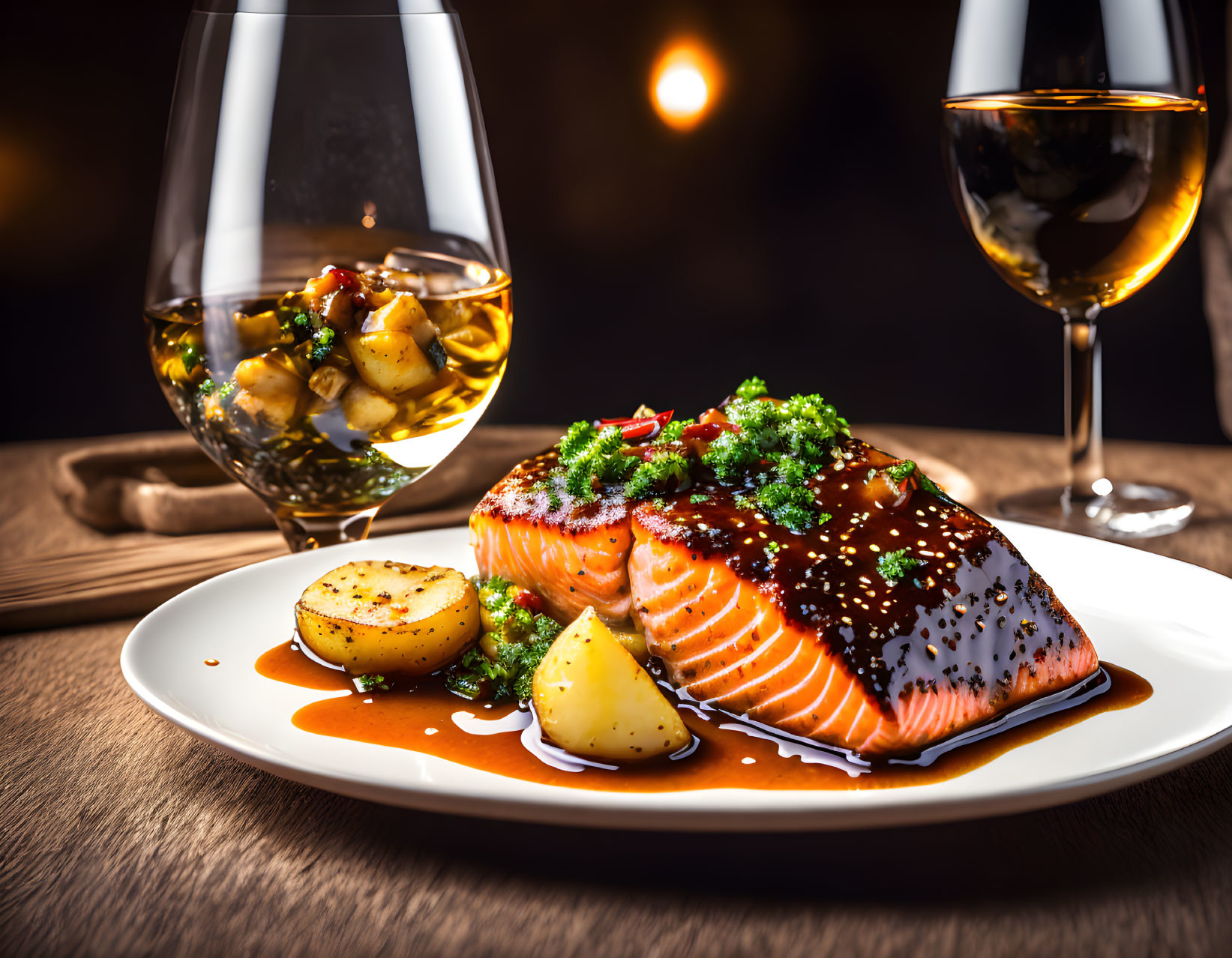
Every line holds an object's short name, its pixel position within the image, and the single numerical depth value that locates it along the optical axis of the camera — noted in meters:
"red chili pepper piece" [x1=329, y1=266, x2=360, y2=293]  0.64
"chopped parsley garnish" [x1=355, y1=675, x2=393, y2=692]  0.60
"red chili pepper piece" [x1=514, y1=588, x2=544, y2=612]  0.64
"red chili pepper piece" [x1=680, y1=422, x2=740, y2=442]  0.64
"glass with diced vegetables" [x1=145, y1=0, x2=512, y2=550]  0.64
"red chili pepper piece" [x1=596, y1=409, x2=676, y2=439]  0.66
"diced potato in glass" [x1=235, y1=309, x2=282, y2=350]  0.64
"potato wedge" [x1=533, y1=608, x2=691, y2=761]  0.56
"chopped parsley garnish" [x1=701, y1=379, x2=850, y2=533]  0.61
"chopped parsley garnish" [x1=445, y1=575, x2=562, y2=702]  0.60
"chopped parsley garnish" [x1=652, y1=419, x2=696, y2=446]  0.65
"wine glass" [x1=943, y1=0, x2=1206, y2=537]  0.69
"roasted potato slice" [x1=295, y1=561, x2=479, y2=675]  0.61
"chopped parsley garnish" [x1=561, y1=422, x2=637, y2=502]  0.63
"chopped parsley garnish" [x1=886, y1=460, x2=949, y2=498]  0.61
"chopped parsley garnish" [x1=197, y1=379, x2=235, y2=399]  0.64
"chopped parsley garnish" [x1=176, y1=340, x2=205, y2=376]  0.65
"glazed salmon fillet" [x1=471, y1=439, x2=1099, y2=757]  0.57
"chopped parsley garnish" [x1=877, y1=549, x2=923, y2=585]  0.58
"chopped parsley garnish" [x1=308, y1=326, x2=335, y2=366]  0.64
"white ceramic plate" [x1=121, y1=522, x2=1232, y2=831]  0.52
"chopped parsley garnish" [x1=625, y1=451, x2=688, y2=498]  0.62
